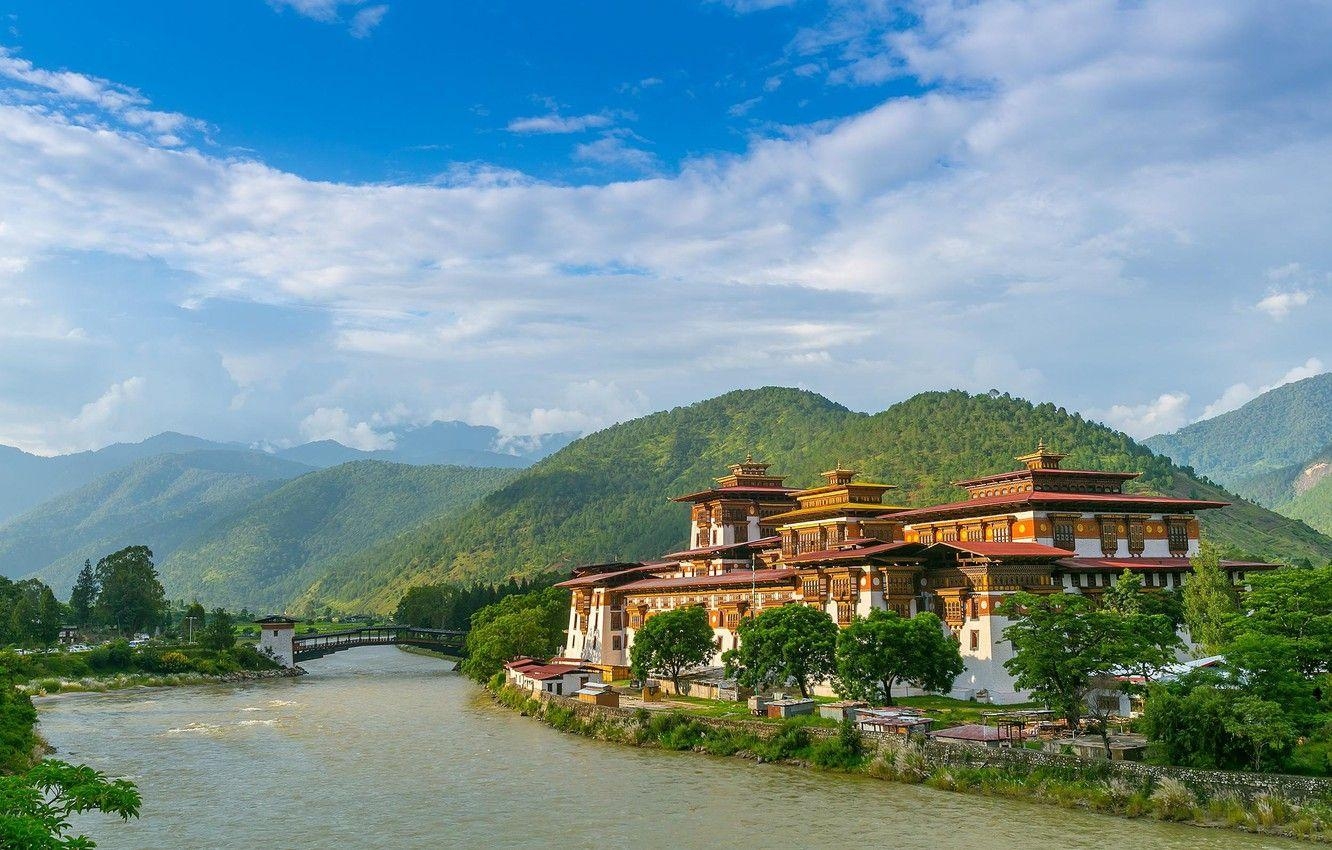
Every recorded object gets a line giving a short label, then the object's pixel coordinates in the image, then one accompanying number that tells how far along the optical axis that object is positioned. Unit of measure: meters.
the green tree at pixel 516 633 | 93.44
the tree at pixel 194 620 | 148.25
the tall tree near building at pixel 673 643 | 69.12
